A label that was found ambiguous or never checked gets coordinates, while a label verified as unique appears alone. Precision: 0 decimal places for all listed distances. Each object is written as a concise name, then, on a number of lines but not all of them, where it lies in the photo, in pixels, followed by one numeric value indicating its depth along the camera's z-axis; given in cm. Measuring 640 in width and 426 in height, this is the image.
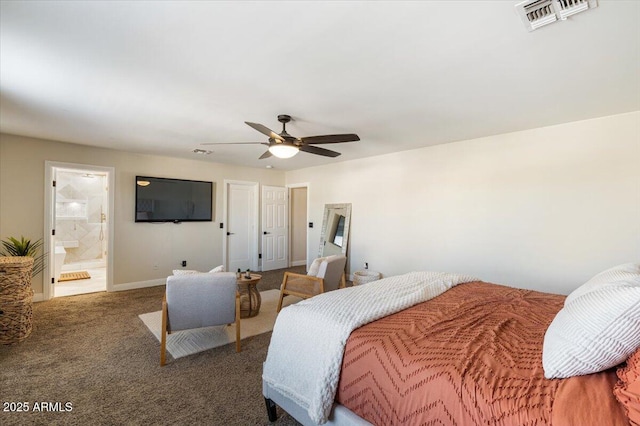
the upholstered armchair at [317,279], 384
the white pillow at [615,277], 142
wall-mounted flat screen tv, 538
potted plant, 380
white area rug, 299
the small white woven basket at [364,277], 509
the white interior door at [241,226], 660
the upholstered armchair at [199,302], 271
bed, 109
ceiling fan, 309
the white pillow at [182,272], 299
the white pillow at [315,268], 400
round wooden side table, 381
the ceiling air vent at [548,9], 157
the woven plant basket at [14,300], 300
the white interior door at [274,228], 705
